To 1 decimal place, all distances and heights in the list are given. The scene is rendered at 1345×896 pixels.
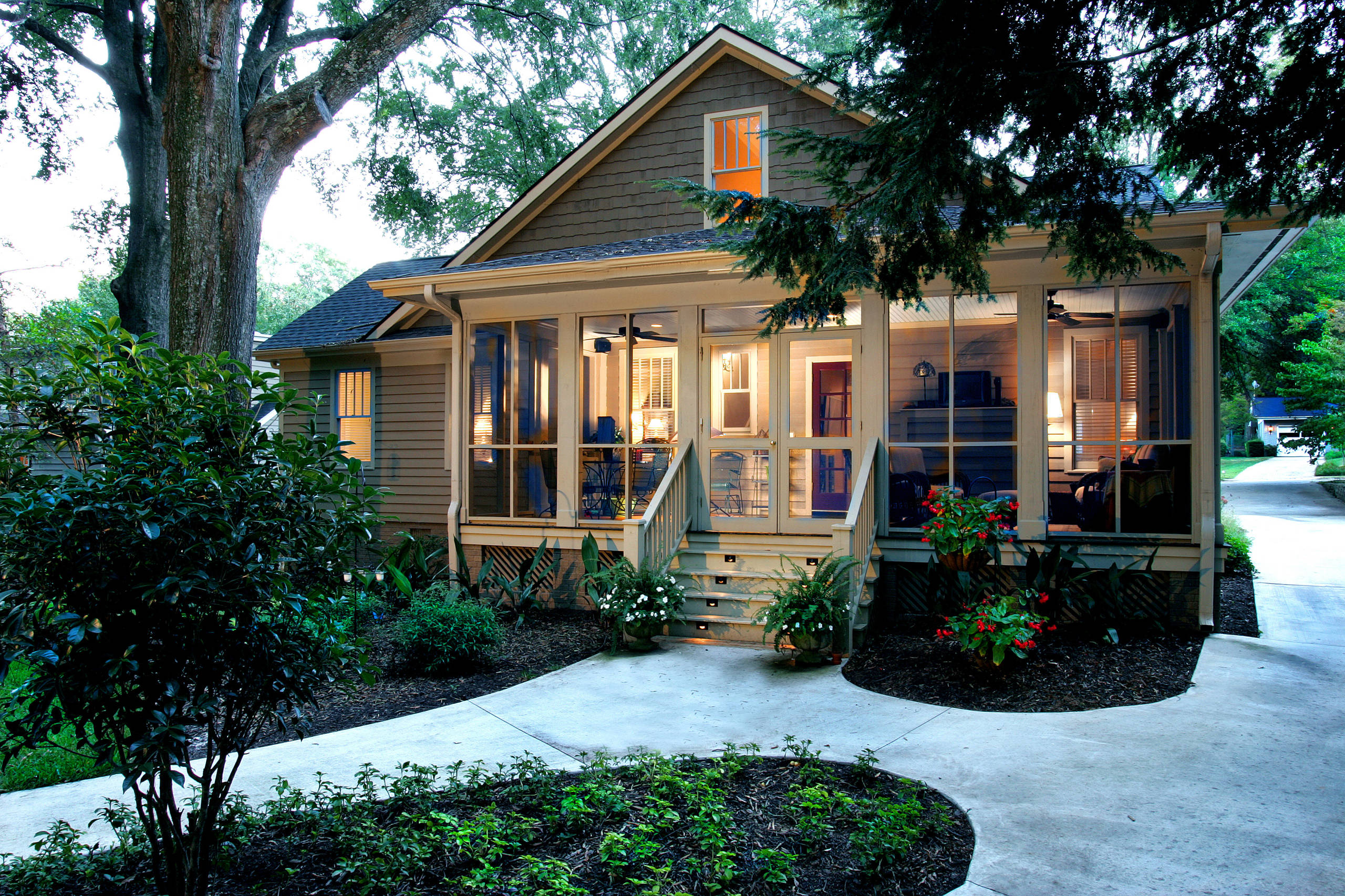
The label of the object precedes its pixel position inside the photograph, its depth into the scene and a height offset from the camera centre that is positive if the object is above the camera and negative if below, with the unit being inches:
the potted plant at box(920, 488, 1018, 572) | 261.0 -21.5
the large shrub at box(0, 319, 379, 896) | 91.7 -11.5
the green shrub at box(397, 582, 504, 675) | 247.3 -51.3
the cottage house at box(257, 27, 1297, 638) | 275.6 +26.5
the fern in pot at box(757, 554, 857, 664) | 245.9 -43.4
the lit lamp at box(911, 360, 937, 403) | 297.6 +30.7
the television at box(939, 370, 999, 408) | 291.1 +24.1
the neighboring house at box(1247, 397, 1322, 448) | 1644.9 +78.0
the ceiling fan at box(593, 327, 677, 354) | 340.8 +49.4
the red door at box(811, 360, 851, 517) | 311.7 +10.9
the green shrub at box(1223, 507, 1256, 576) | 391.5 -44.7
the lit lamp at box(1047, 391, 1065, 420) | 288.5 +17.6
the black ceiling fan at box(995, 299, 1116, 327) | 285.3 +48.9
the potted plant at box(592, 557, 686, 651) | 271.4 -45.5
